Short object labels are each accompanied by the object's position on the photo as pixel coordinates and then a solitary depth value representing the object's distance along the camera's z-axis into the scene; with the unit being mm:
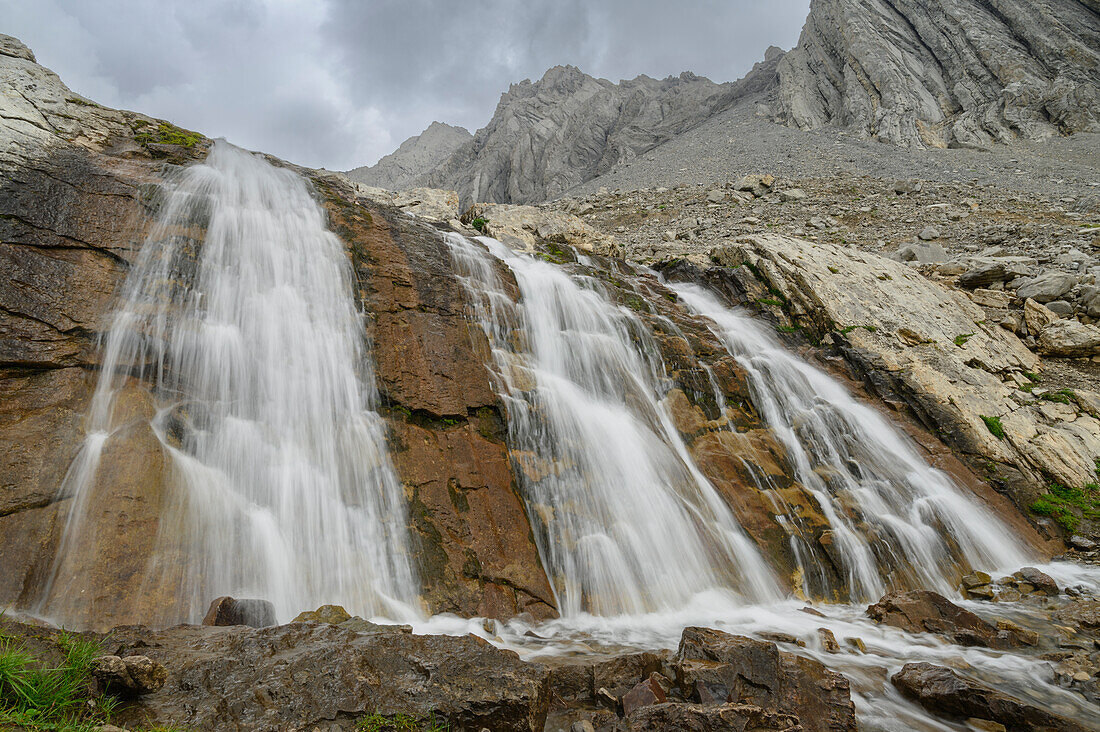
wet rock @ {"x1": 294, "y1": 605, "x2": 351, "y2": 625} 4539
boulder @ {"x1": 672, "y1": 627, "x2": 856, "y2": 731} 3580
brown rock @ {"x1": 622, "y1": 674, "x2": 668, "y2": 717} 3420
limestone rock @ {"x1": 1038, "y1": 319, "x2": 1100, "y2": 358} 12891
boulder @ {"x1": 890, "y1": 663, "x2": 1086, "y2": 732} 3732
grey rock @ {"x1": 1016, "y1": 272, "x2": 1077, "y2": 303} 14412
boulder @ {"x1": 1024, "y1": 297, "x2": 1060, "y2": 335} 13906
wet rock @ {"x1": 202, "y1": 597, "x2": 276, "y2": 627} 4391
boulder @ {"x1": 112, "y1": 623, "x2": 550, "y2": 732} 2650
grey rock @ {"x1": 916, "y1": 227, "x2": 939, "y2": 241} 22484
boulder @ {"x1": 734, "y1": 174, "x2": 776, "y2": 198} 34938
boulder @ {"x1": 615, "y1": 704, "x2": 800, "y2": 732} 3053
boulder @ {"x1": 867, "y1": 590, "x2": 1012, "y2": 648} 5688
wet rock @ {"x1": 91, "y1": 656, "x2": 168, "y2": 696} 2504
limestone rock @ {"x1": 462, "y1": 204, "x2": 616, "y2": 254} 17250
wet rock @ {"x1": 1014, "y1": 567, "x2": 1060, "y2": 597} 7332
